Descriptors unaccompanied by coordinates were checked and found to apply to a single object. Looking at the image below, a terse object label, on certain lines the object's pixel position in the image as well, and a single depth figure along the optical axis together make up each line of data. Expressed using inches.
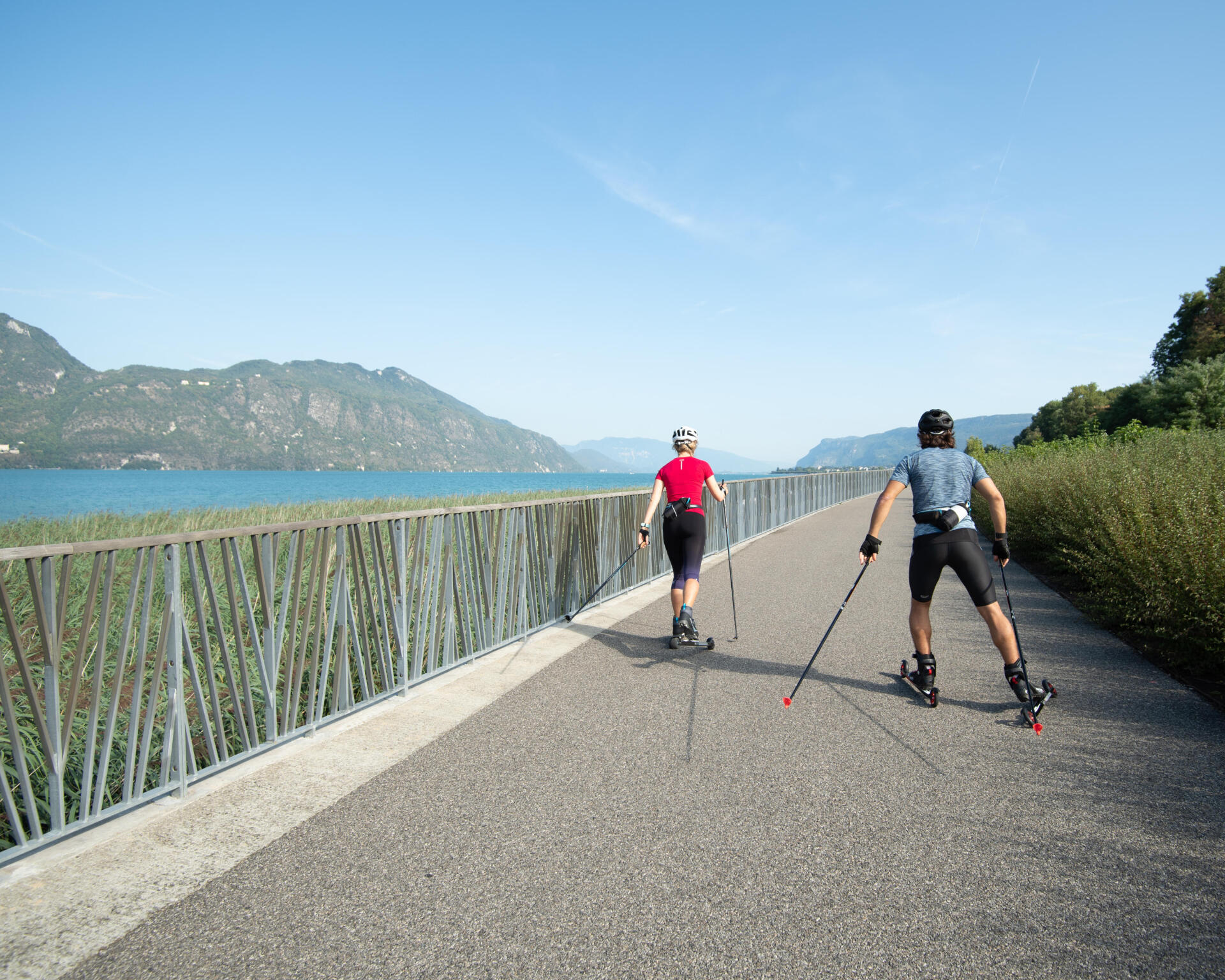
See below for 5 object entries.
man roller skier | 198.8
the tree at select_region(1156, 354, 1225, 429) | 1476.3
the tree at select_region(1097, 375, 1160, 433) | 1721.2
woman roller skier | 269.1
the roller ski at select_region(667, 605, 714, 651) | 264.2
